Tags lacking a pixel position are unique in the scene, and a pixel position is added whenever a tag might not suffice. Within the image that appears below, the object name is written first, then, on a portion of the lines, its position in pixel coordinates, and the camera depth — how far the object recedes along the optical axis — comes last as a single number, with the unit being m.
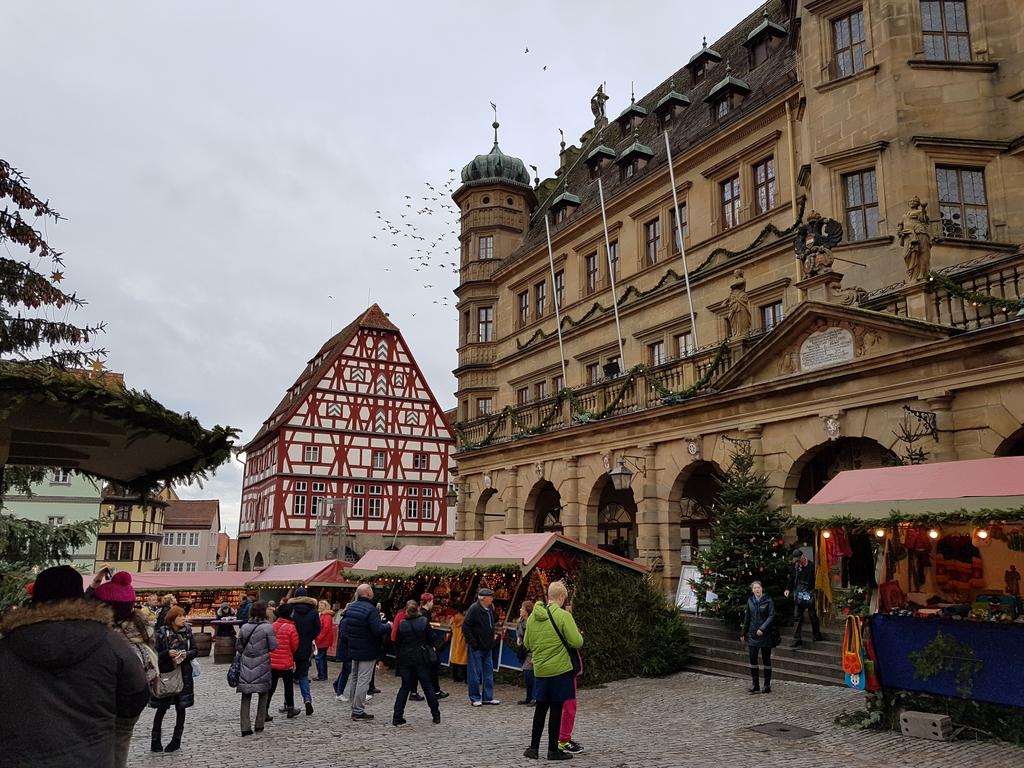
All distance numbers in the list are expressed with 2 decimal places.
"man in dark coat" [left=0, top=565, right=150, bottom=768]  4.04
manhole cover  9.88
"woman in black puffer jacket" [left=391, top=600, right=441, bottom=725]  10.98
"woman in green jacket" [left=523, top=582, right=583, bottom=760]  8.55
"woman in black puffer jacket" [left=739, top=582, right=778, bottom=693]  12.62
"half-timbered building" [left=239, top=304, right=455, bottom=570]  46.06
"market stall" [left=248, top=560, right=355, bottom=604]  24.67
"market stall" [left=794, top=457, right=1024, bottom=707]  9.20
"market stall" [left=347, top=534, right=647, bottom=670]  15.66
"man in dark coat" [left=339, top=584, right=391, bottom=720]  11.47
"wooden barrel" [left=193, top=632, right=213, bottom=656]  23.19
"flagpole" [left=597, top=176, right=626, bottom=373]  25.81
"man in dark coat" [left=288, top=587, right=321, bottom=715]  12.01
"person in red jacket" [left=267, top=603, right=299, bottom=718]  11.13
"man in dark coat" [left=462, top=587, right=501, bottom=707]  12.78
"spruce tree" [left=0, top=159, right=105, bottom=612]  11.83
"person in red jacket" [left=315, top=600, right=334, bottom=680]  16.34
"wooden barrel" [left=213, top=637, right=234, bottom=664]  21.88
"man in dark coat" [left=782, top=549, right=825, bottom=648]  14.41
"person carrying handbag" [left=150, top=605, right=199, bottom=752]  9.21
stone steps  13.48
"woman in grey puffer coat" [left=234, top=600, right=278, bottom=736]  10.26
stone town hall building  14.62
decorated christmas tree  15.44
